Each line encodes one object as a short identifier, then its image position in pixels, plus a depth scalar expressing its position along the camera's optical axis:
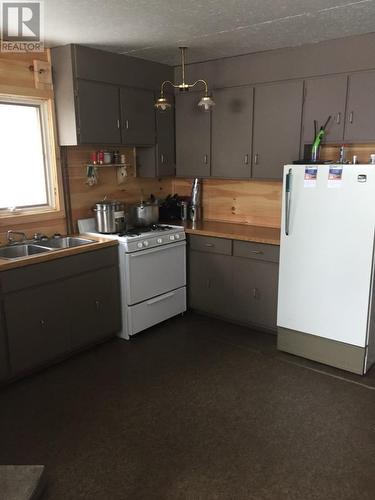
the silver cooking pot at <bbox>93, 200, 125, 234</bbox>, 3.65
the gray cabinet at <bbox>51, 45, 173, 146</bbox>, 3.33
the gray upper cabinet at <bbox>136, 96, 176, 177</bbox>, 4.14
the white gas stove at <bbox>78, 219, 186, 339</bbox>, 3.54
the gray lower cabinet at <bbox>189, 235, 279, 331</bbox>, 3.61
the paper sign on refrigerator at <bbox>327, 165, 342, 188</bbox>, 2.87
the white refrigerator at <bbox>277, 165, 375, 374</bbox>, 2.85
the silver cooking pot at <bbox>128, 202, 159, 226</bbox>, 4.01
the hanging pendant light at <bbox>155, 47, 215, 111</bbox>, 3.39
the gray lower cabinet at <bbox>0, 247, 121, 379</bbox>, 2.86
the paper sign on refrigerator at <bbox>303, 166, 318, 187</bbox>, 2.98
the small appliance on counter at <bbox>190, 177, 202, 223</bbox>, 4.40
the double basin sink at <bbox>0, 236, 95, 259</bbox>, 3.23
